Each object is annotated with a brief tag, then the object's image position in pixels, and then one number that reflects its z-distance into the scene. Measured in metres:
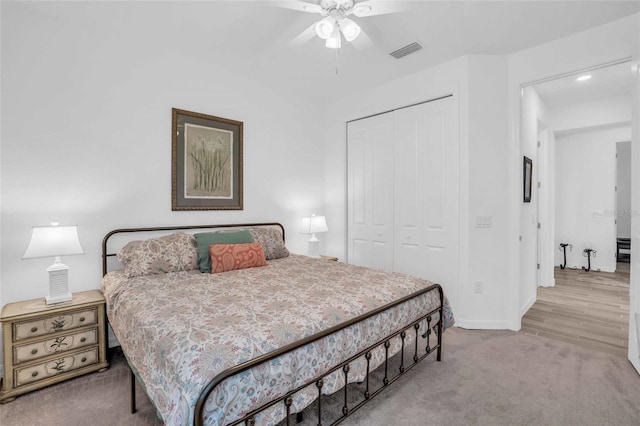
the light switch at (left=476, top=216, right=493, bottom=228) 3.23
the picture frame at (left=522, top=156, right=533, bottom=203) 3.48
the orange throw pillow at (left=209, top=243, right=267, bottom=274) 2.74
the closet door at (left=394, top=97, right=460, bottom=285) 3.38
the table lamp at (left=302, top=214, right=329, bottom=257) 4.10
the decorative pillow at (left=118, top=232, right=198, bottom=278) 2.54
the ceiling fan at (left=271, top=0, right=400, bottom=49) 2.20
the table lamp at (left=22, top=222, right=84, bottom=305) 2.18
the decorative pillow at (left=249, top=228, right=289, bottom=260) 3.37
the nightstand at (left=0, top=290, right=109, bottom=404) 2.04
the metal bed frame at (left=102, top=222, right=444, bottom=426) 1.16
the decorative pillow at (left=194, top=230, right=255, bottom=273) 2.79
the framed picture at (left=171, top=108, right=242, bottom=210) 3.20
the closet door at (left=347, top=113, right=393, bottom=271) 4.00
